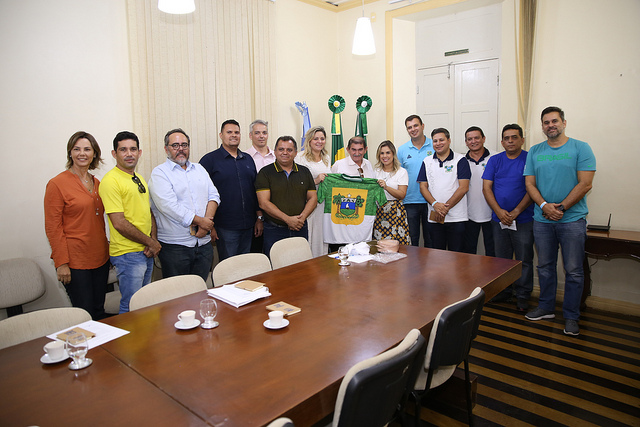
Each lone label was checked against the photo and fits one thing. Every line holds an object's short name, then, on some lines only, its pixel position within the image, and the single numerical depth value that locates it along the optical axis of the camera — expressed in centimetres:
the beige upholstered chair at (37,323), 181
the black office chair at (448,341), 183
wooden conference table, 124
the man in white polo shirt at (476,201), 453
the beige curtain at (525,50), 458
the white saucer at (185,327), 182
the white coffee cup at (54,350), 154
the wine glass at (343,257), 293
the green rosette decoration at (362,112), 571
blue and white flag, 575
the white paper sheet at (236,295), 214
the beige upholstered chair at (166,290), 222
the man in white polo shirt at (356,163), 436
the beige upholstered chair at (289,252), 328
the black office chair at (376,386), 130
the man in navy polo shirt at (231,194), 390
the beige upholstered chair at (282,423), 104
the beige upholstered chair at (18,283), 319
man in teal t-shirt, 362
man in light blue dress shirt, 333
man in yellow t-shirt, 298
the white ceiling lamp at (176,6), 274
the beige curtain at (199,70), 418
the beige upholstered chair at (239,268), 275
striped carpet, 247
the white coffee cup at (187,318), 185
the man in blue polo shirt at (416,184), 484
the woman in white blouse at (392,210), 432
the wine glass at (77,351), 150
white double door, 538
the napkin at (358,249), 319
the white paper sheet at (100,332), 172
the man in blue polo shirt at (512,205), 417
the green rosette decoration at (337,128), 570
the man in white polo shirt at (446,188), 439
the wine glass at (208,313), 185
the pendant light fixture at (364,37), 377
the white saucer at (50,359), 154
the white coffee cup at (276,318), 182
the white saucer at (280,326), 180
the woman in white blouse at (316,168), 449
